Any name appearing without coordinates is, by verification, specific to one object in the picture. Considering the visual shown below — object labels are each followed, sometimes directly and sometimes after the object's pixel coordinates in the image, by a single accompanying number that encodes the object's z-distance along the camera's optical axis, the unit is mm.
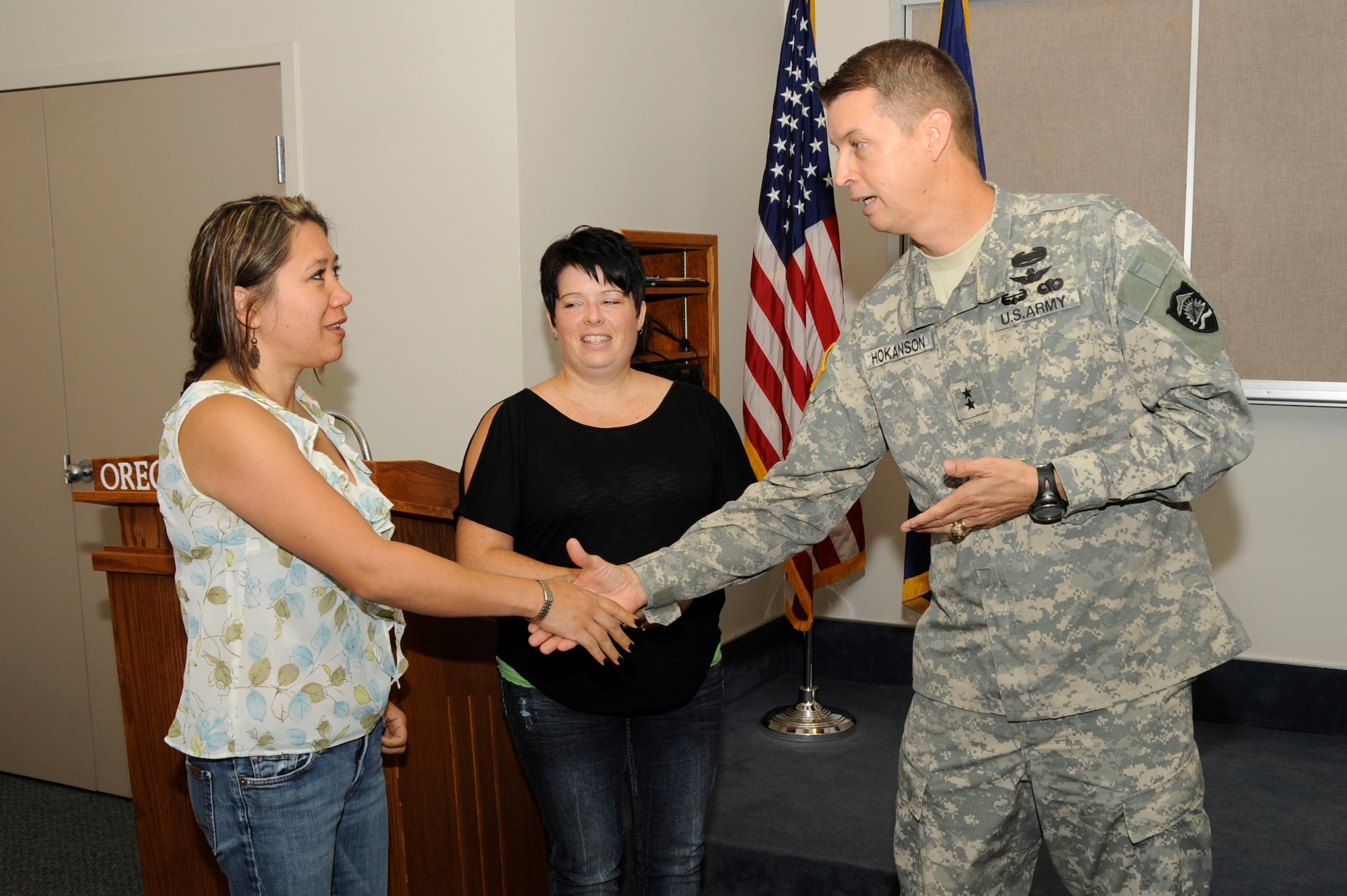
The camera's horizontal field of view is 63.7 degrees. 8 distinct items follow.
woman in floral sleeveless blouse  1543
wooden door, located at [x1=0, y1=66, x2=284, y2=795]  3510
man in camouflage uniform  1604
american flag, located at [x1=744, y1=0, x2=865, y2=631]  3799
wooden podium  2207
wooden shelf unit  3787
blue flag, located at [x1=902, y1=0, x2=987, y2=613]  3635
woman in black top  2074
